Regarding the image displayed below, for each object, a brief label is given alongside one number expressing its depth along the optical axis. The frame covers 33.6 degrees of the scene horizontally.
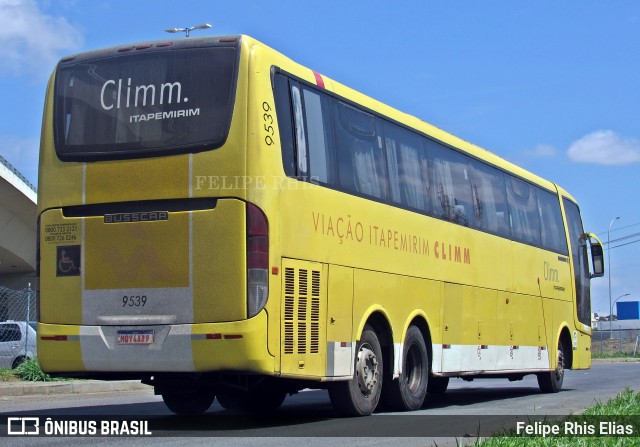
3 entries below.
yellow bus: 10.71
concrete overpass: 42.50
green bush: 19.22
